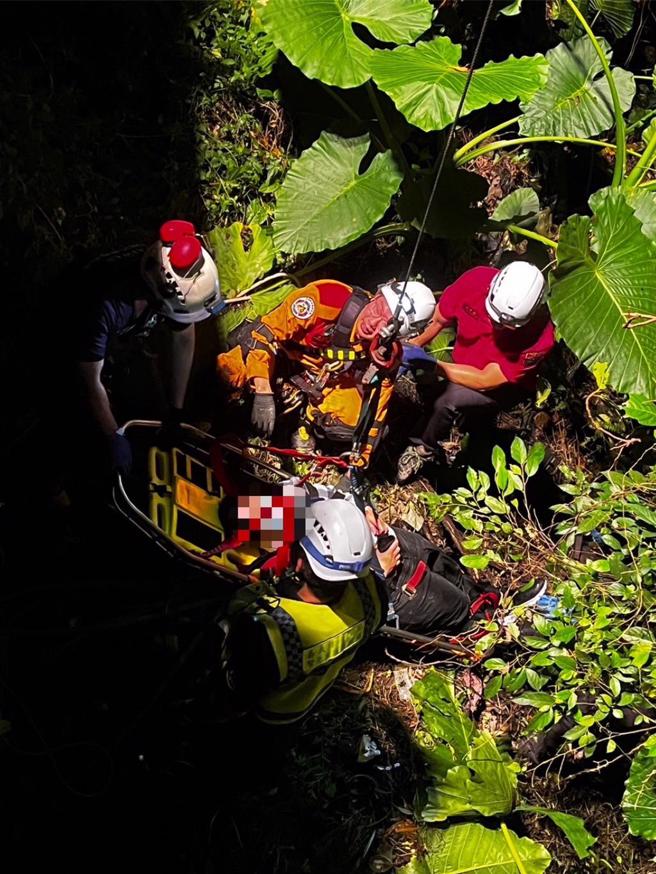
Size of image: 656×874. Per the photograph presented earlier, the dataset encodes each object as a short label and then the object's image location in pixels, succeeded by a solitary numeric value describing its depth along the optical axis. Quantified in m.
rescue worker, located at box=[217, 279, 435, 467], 2.79
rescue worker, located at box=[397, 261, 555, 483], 3.00
